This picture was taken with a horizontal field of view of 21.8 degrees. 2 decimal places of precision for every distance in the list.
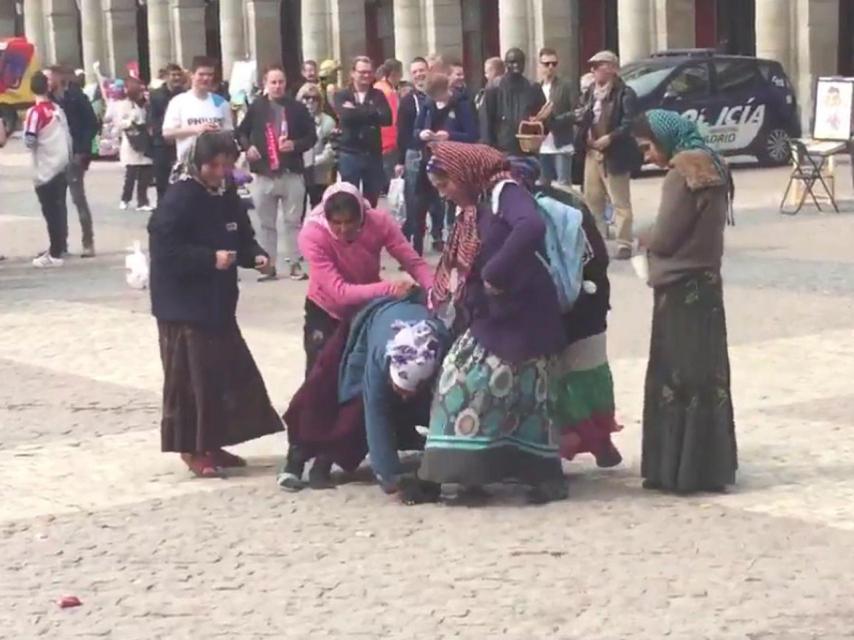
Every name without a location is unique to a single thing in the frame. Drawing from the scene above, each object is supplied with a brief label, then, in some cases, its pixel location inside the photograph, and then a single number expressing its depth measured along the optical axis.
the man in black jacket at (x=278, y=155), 17.23
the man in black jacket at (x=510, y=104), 19.48
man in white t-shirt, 17.64
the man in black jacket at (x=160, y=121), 21.91
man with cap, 17.92
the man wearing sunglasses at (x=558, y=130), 19.73
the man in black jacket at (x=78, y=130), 19.88
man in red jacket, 20.48
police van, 28.19
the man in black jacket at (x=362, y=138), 18.31
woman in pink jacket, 9.32
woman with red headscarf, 8.77
